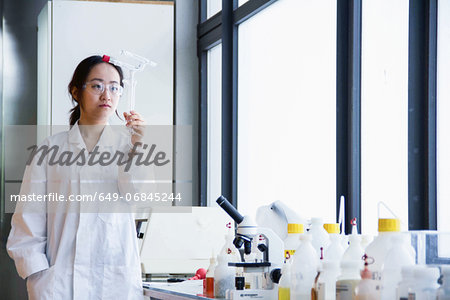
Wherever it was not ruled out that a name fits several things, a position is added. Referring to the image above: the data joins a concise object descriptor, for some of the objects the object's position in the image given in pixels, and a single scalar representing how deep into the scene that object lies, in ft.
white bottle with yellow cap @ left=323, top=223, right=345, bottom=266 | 10.68
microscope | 11.05
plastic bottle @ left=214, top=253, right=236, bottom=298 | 11.78
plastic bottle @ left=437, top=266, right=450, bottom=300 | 9.06
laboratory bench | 11.94
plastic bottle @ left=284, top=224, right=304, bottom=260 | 11.09
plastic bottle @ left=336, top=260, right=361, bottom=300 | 9.56
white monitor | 14.57
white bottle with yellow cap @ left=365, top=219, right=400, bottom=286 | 9.71
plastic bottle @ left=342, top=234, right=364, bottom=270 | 10.25
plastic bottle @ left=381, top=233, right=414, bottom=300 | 9.36
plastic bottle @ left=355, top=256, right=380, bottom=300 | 9.35
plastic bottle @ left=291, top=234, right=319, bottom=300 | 10.23
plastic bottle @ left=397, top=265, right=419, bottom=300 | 9.13
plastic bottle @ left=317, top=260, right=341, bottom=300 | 9.81
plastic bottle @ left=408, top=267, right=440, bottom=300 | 9.05
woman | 11.87
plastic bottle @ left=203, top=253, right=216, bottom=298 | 12.04
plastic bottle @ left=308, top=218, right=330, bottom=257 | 11.05
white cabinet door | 17.19
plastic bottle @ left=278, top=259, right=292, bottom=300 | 10.58
